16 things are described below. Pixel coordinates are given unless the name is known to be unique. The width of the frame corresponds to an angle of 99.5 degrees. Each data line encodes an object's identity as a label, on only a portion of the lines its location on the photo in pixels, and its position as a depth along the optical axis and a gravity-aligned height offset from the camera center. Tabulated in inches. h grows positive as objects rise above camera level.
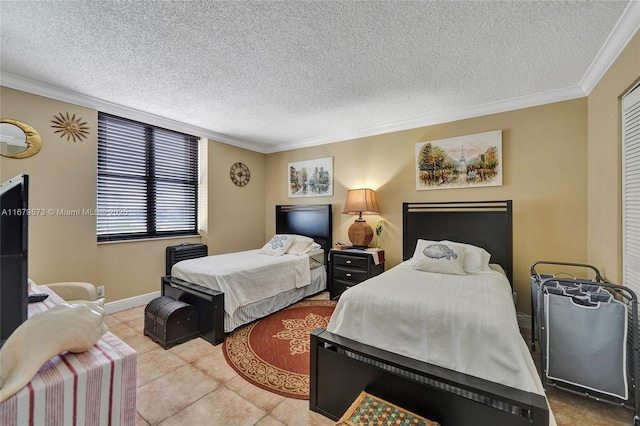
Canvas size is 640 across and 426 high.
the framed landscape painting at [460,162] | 125.8 +24.9
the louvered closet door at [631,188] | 73.3 +6.9
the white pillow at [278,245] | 151.2 -19.2
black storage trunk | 100.5 -42.5
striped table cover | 26.4 -19.3
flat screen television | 29.6 -5.3
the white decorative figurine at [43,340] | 26.7 -14.3
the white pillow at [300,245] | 157.3 -19.7
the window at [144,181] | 133.7 +16.7
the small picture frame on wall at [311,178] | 178.7 +23.3
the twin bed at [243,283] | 107.0 -32.5
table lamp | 148.3 +1.1
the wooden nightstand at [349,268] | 140.1 -30.1
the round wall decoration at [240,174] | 187.2 +26.7
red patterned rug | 81.0 -50.5
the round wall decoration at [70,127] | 115.1 +36.9
